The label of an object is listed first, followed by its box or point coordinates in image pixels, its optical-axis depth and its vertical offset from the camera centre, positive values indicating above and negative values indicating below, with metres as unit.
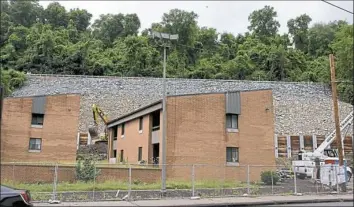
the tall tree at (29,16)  54.86 +22.34
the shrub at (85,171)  23.09 -0.76
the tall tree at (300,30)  86.75 +29.21
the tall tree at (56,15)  76.38 +28.31
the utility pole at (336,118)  23.25 +2.51
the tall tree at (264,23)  96.81 +32.76
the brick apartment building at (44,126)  32.53 +2.61
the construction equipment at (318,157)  29.47 +0.29
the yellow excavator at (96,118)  50.84 +5.04
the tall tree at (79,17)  89.01 +31.25
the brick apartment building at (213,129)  28.72 +2.22
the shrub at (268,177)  24.36 -1.07
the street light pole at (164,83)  18.86 +3.72
